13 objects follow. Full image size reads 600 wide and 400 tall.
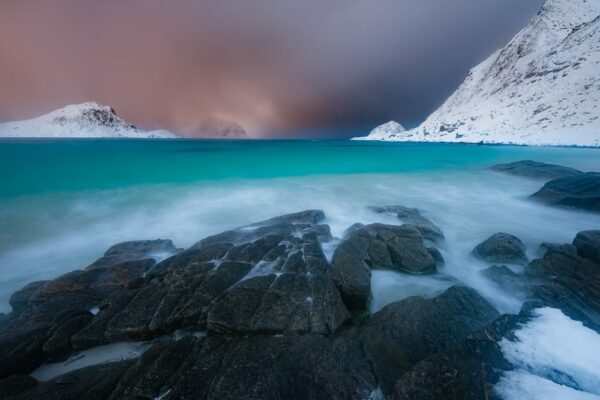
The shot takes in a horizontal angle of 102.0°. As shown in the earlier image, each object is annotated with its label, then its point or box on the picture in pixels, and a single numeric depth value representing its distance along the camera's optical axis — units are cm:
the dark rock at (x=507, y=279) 605
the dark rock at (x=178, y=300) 430
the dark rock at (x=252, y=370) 323
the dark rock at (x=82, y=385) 325
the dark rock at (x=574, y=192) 1168
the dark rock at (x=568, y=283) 488
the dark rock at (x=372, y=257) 543
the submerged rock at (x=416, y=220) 905
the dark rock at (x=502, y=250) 742
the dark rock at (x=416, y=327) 384
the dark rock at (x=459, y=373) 307
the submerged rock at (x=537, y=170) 2044
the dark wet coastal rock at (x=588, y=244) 634
